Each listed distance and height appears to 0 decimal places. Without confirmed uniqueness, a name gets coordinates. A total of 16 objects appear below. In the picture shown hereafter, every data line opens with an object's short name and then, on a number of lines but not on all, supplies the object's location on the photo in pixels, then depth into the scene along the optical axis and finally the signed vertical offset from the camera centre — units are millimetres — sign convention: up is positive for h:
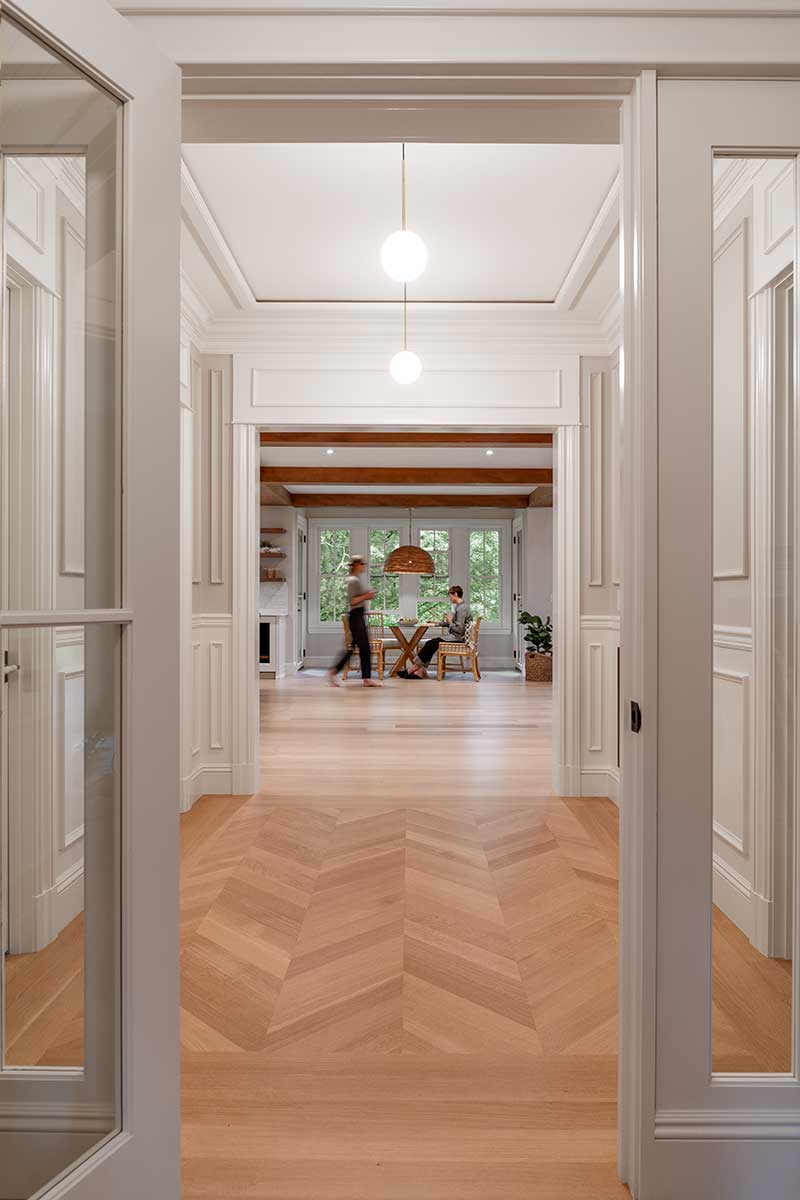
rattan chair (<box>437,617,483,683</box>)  9734 -712
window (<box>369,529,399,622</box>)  12055 +433
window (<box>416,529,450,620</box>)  11992 +265
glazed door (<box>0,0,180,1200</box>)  1128 -13
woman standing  8297 -304
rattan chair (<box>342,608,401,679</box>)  9844 -627
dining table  9898 -615
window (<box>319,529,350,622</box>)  11992 +432
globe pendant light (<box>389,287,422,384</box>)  3740 +1205
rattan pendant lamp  9789 +480
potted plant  9891 -793
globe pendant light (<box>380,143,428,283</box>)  2783 +1346
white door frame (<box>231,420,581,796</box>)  4324 -75
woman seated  10070 -482
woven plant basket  9883 -977
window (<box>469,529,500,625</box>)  12031 +400
